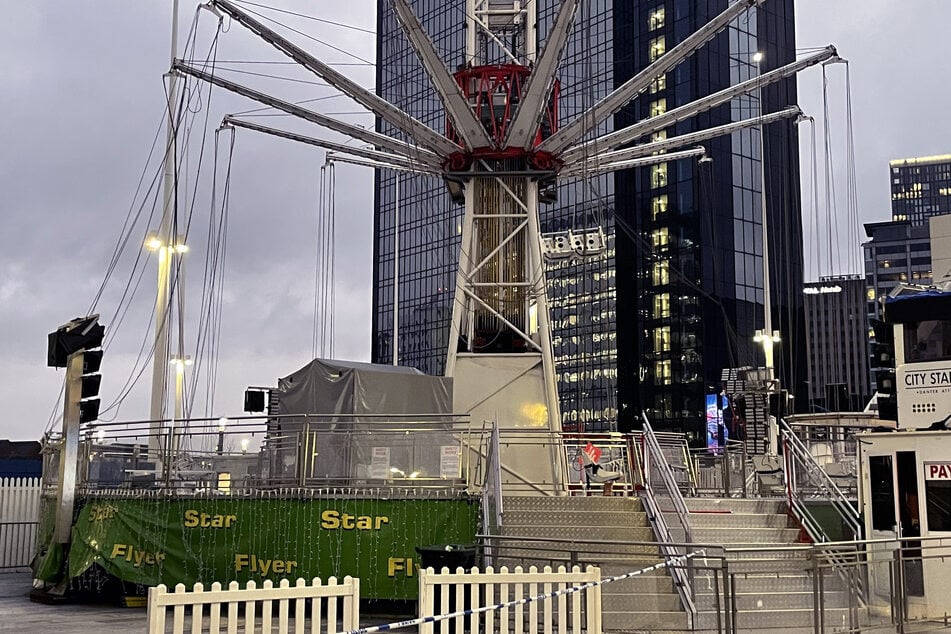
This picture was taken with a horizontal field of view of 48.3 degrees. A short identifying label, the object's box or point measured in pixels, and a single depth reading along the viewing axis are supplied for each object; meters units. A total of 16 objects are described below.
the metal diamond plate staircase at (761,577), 12.70
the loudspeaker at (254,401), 23.67
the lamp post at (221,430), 18.42
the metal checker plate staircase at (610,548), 13.90
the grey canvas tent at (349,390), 20.05
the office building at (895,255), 174.38
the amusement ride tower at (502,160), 23.88
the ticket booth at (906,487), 15.35
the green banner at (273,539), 17.11
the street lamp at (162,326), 26.42
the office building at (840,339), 148.88
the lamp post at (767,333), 42.02
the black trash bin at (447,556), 14.21
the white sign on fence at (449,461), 17.44
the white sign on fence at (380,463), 17.59
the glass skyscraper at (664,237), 81.06
